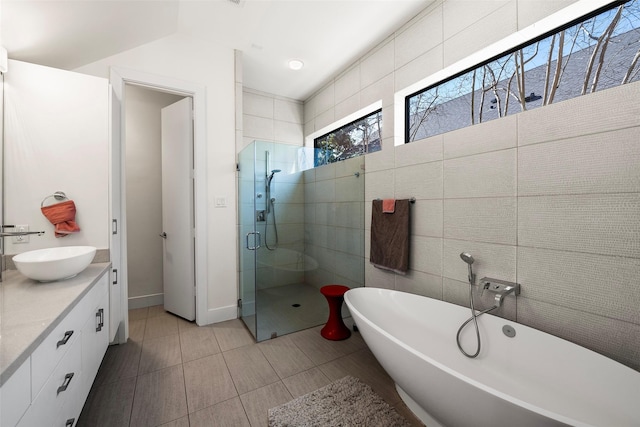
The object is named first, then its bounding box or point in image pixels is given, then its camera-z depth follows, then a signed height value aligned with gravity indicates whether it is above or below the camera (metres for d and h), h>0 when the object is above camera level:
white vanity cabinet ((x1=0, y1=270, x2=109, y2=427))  0.76 -0.63
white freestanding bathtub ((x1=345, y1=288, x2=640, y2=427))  0.96 -0.78
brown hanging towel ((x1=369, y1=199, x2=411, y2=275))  2.13 -0.23
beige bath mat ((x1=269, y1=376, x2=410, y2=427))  1.41 -1.17
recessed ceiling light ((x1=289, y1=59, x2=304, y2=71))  2.86 +1.65
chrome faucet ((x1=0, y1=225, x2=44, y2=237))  1.39 -0.13
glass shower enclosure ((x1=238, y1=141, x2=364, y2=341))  2.40 -0.24
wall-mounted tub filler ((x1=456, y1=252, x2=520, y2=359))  1.53 -0.49
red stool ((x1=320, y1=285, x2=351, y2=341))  2.35 -1.04
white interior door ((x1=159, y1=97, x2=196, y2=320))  2.64 +0.01
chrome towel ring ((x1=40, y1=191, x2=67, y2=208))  1.77 +0.10
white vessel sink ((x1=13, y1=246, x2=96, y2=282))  1.33 -0.29
